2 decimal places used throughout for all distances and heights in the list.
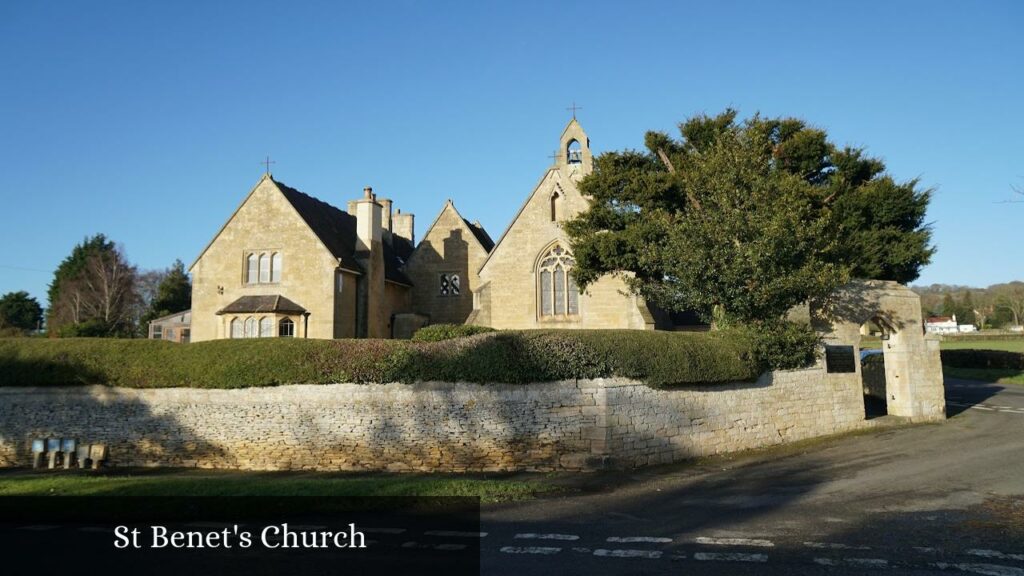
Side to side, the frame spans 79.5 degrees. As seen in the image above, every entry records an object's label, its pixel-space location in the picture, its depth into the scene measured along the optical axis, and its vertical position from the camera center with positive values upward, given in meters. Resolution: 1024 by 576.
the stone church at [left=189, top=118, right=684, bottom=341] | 27.75 +3.88
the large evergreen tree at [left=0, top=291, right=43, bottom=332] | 65.22 +5.93
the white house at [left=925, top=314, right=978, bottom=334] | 98.30 +3.14
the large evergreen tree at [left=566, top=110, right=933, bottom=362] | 19.64 +4.89
